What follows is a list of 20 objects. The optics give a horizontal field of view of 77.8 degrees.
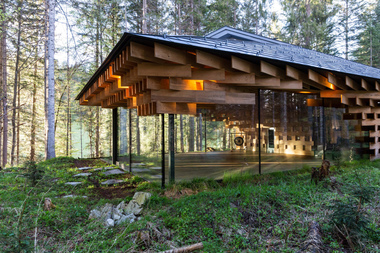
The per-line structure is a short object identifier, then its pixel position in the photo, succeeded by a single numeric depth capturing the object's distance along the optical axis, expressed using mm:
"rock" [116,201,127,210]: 4081
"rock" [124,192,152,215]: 3932
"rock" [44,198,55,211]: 3854
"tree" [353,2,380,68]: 18484
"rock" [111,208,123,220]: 3688
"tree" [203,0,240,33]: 15953
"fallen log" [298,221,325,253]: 2568
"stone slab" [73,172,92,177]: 7078
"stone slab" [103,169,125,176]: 7387
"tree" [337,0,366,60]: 19734
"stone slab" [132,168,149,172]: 6168
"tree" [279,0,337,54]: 16450
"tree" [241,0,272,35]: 19333
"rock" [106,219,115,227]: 3352
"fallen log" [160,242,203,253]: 2514
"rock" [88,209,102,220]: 3590
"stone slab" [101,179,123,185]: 6085
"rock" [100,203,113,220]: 3609
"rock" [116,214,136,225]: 3522
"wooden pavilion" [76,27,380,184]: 4020
